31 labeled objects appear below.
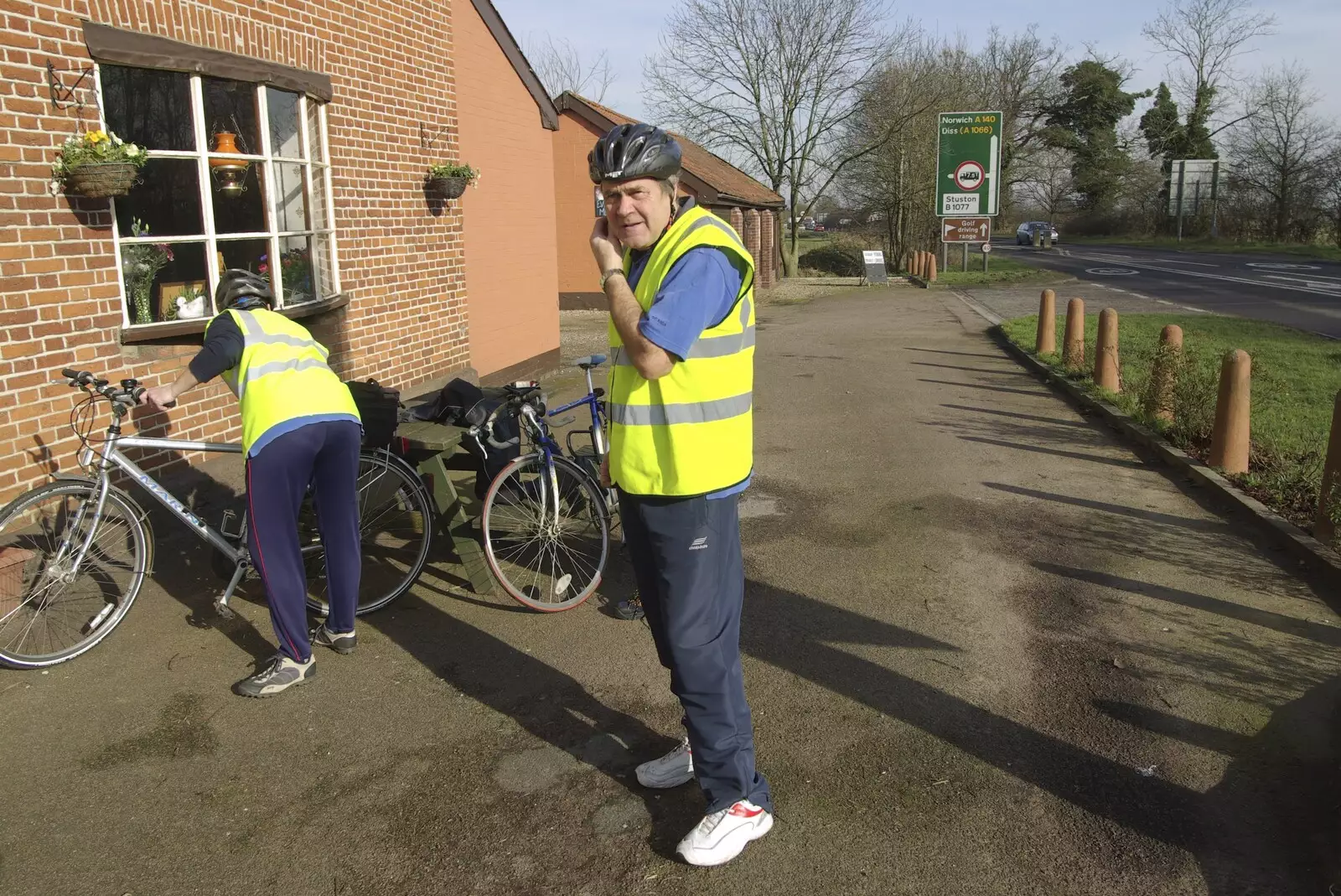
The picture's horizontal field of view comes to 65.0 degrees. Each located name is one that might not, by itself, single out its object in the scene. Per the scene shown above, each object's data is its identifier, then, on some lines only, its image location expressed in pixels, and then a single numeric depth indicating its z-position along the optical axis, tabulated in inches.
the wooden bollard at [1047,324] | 544.7
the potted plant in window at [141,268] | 234.5
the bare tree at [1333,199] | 1748.3
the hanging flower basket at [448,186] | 364.5
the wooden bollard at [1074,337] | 469.1
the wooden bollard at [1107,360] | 417.7
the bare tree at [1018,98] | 2292.1
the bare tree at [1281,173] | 1862.7
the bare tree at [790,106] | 1400.1
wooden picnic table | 207.0
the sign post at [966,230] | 1256.8
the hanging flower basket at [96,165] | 210.7
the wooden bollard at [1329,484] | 220.5
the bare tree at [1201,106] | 2412.6
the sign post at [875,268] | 1274.6
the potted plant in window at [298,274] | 288.8
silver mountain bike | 177.6
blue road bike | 206.1
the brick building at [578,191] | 932.0
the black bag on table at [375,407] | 212.8
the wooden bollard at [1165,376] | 338.6
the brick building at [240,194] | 209.8
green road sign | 1208.2
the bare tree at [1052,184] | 2802.7
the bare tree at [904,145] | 1496.1
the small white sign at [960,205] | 1244.5
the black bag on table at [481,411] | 217.9
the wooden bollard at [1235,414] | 281.9
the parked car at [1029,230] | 2284.7
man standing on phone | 112.6
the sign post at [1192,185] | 2034.9
